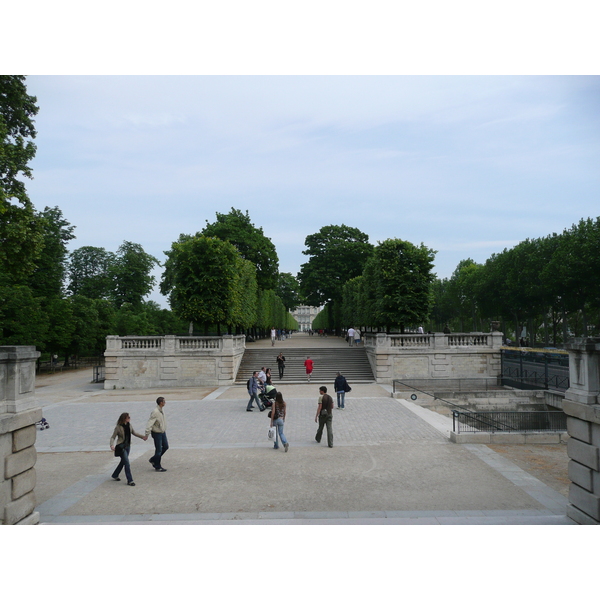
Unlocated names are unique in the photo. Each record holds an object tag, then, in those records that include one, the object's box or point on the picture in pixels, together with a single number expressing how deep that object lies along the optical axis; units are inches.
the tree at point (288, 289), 4003.4
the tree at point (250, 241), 2003.0
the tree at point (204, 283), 1249.4
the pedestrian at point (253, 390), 726.5
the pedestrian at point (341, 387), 704.4
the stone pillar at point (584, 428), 279.1
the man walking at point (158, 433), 405.1
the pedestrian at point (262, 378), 784.2
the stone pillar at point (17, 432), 265.7
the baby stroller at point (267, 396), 627.2
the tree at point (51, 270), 1599.4
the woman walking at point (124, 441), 371.9
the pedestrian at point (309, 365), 1044.5
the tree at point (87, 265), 2539.4
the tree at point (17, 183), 683.4
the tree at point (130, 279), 2471.7
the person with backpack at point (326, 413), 487.2
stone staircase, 1106.7
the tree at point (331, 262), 2321.6
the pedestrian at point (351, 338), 1482.9
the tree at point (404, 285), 1267.2
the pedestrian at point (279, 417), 468.8
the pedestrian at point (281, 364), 1075.3
